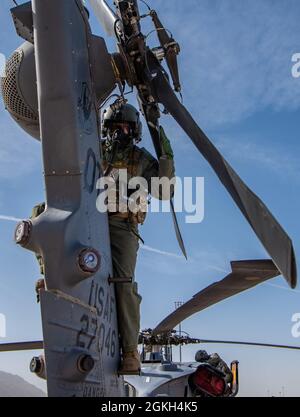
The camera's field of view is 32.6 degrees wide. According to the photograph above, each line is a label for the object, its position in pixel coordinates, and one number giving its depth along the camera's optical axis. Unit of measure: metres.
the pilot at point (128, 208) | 4.24
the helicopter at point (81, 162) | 3.25
